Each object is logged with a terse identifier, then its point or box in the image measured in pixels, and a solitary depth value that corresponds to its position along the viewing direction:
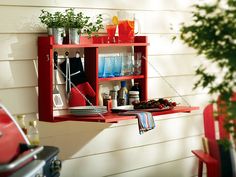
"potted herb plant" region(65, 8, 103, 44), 3.55
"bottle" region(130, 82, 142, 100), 4.01
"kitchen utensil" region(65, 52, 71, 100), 3.63
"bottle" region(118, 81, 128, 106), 3.95
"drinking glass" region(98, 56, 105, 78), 3.80
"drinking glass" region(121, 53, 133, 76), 3.93
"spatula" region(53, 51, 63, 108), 3.55
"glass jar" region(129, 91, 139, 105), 3.95
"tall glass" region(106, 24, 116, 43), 3.83
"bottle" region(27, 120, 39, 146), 3.13
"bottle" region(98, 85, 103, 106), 3.81
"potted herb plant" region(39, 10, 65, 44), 3.48
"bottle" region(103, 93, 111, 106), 3.84
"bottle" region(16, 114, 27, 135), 3.10
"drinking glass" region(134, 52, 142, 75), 4.01
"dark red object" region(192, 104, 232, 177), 3.66
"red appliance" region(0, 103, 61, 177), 2.34
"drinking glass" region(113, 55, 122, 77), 3.87
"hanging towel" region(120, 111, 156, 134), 3.50
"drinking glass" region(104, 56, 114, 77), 3.82
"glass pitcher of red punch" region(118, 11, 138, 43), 3.83
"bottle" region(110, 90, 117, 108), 3.87
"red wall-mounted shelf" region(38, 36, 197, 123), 3.44
